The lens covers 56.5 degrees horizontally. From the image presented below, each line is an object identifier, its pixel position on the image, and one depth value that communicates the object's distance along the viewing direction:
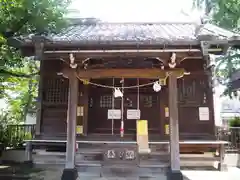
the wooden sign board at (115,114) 8.08
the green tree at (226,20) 9.13
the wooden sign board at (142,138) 6.31
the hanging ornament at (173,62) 5.69
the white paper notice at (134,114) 8.02
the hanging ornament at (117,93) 6.23
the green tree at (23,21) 6.83
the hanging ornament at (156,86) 6.22
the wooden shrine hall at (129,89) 5.57
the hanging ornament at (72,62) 5.80
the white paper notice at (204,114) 7.71
